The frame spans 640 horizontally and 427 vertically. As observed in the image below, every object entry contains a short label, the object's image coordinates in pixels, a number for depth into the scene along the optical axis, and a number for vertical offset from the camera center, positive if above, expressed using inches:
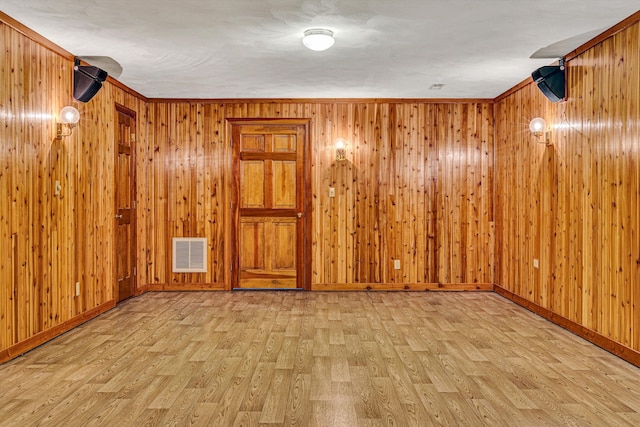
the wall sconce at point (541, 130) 206.3 +34.0
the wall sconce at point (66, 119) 180.9 +34.4
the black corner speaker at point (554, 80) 192.7 +50.8
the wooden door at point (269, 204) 271.9 +4.0
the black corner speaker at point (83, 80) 193.0 +51.5
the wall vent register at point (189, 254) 271.4 -23.4
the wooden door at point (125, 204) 238.2 +4.0
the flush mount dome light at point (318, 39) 160.2 +56.3
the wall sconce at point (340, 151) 269.9 +32.8
